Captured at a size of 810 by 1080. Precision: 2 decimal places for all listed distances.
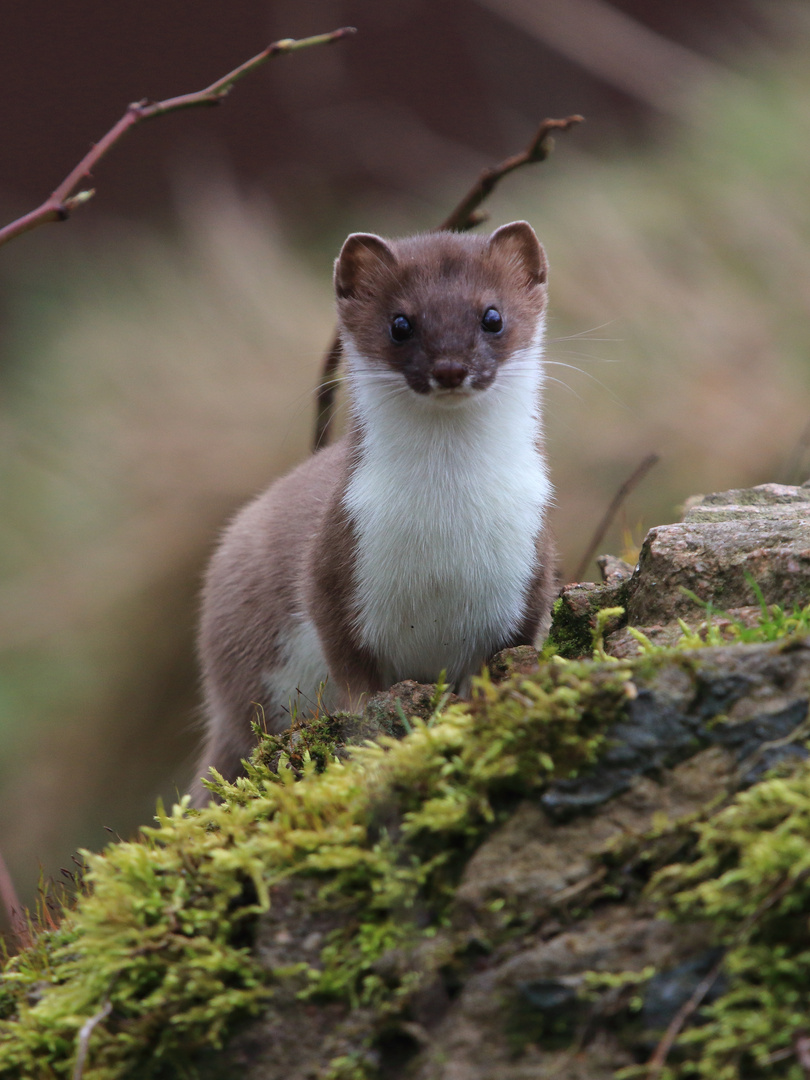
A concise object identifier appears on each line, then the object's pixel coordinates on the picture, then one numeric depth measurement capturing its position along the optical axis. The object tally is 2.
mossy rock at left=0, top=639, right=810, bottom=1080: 3.08
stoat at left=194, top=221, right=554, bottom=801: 6.30
